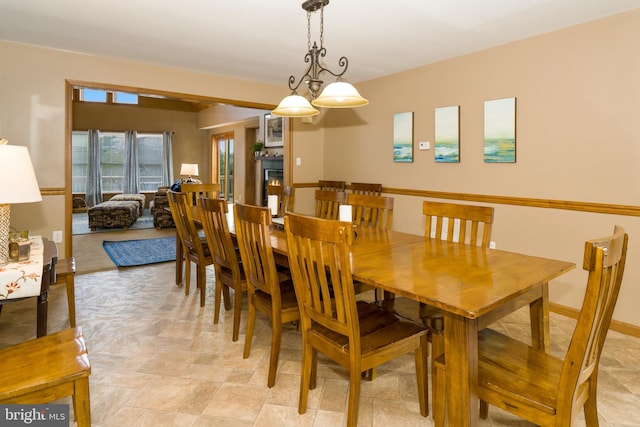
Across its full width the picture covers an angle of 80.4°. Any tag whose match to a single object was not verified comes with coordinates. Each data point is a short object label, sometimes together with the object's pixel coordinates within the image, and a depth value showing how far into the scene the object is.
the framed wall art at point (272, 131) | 7.26
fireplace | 7.46
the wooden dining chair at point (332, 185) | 5.14
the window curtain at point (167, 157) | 10.58
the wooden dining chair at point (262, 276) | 1.98
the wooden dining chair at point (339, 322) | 1.51
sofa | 7.19
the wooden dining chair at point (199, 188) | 4.30
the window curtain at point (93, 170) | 9.87
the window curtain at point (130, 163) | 10.30
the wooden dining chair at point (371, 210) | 2.86
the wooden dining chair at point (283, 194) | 3.91
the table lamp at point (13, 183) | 1.67
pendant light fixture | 2.32
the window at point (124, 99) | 10.04
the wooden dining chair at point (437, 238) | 1.87
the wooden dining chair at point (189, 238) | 3.10
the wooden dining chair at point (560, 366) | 1.11
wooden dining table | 1.34
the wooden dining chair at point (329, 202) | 3.29
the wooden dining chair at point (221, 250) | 2.46
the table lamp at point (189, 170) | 8.51
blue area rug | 4.78
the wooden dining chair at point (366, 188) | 4.68
